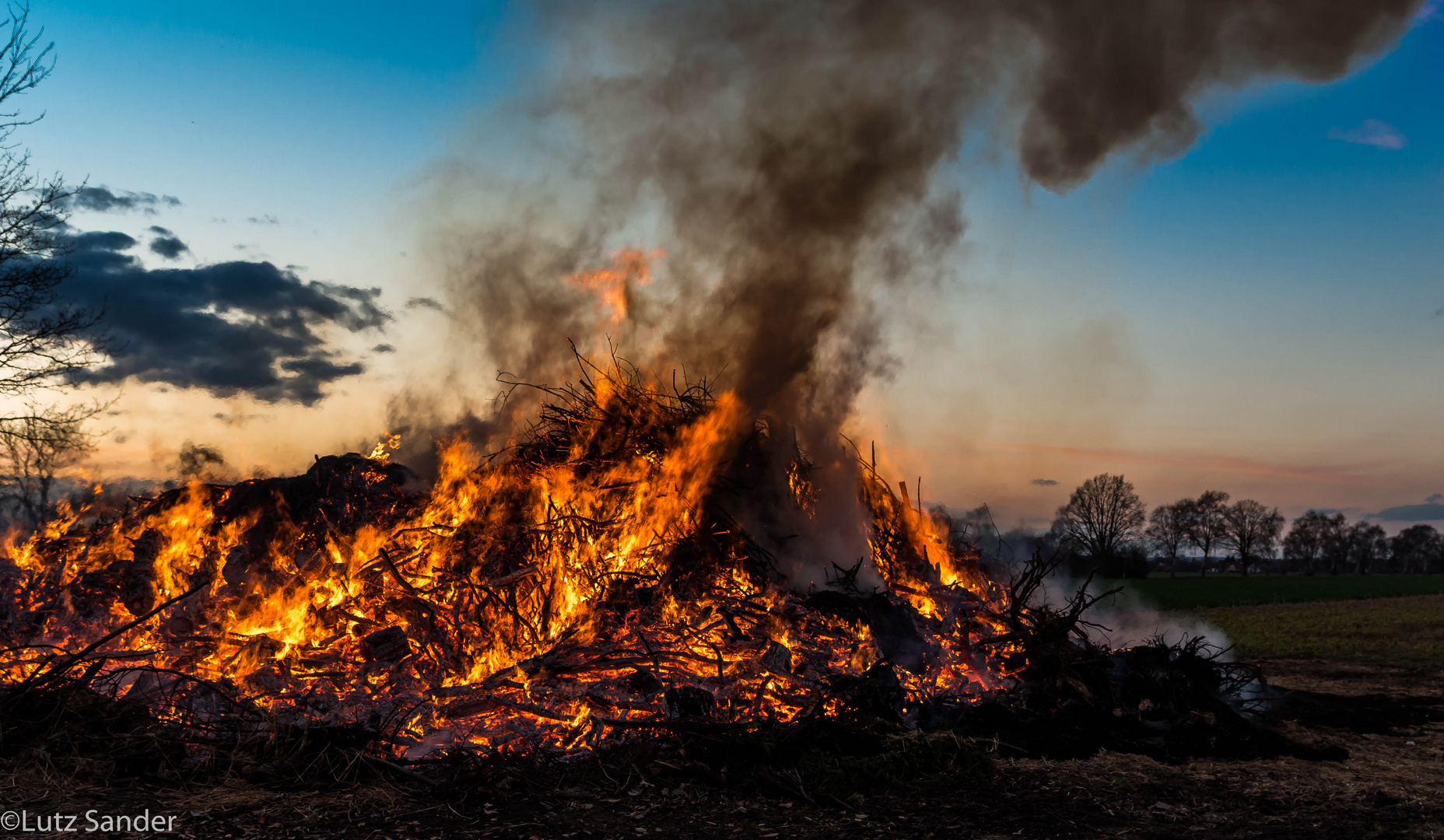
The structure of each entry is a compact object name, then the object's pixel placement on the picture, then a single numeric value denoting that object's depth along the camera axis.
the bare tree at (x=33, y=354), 12.84
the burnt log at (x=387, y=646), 7.14
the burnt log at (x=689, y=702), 6.09
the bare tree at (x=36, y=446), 13.38
